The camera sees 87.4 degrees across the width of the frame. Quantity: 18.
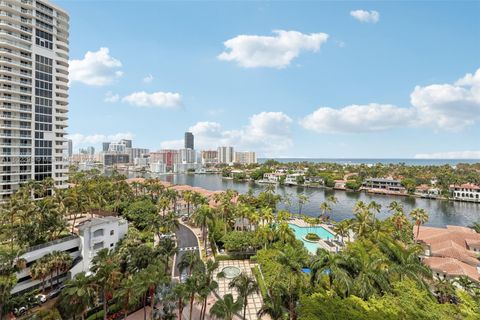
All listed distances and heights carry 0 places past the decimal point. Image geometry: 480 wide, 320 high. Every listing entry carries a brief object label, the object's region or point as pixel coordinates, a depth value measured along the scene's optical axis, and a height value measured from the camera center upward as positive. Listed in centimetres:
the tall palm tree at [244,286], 2282 -1204
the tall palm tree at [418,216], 4588 -1056
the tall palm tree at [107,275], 2312 -1124
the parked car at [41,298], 2891 -1691
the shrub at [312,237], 4948 -1584
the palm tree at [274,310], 2167 -1332
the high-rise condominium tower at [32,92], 4994 +1327
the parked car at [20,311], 2452 -1581
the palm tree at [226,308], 1980 -1216
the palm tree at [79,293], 2095 -1176
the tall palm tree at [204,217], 4497 -1105
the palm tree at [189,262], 2752 -1174
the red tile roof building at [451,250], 3195 -1400
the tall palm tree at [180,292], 2142 -1172
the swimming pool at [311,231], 4857 -1643
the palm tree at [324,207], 6288 -1242
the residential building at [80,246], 3038 -1276
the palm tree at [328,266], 2230 -989
